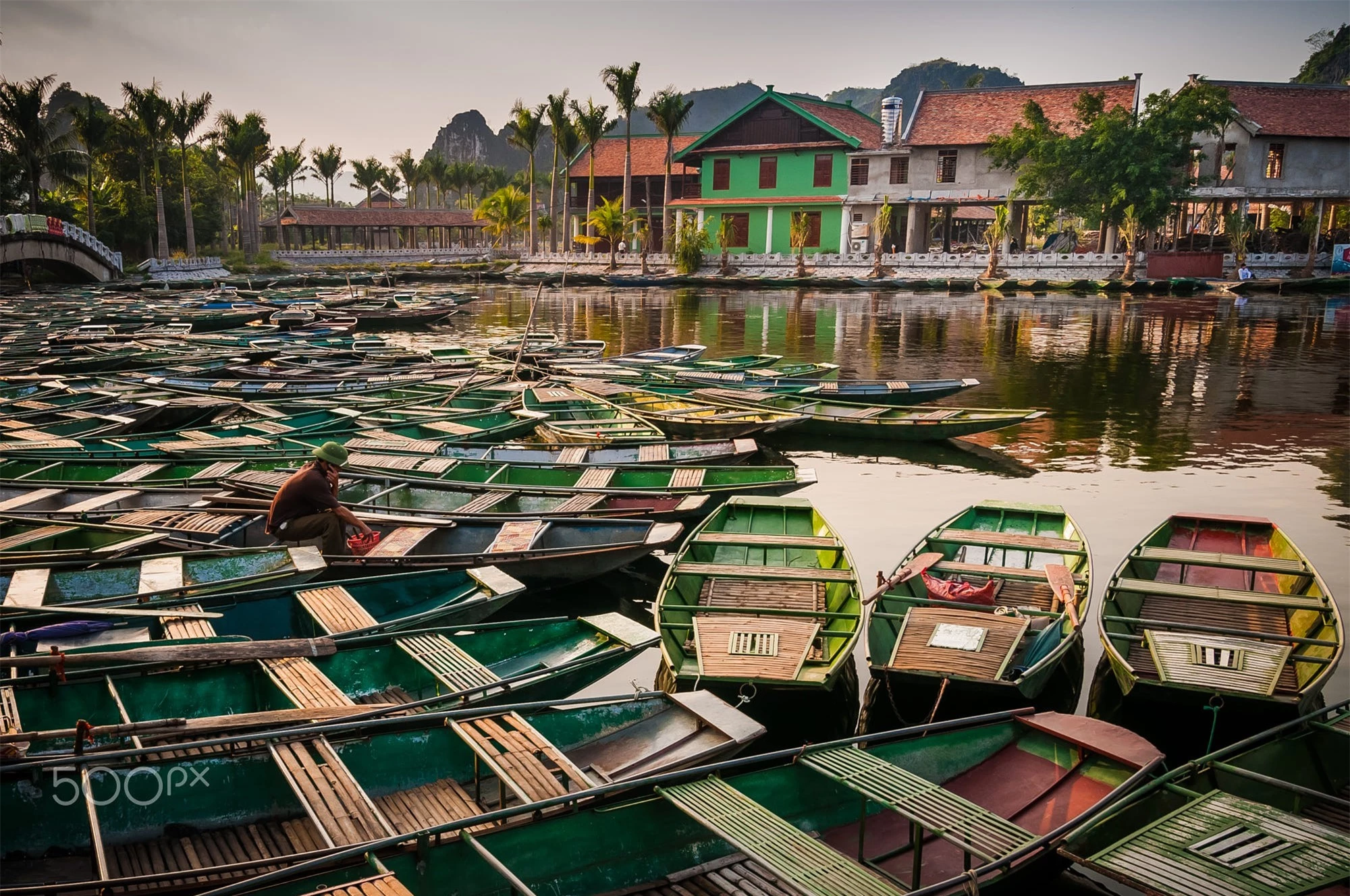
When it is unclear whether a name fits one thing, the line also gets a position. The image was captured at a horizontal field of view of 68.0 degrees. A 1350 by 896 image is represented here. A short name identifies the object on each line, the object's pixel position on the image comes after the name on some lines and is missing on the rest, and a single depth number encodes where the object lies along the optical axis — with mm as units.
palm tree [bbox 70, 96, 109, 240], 55938
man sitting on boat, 10406
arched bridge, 45844
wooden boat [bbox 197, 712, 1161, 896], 5234
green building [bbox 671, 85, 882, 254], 61250
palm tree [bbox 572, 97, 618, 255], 66875
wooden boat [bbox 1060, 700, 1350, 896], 5559
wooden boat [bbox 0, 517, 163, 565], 9820
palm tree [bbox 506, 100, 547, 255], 66938
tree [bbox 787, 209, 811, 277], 60406
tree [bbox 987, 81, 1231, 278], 51094
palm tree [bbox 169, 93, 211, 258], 57375
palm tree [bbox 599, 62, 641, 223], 64125
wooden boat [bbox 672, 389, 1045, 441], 17953
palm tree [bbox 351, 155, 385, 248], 92625
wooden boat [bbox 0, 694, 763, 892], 5652
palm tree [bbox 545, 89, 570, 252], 67062
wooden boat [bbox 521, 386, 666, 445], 16141
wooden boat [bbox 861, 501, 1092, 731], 7965
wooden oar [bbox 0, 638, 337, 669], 6943
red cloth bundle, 9586
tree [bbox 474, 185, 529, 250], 70750
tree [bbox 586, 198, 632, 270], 64000
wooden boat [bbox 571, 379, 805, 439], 17109
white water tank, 58344
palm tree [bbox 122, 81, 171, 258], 55906
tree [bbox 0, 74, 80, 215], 49594
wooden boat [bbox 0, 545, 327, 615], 8812
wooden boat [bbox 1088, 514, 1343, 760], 7758
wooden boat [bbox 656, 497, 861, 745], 7910
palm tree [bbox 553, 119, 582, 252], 68062
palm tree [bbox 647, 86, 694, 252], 63062
